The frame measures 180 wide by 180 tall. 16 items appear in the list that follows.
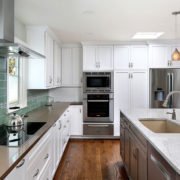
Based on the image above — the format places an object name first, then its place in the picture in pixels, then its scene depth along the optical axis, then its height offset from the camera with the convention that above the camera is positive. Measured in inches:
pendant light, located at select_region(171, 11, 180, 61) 122.1 +20.9
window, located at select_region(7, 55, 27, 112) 120.7 +5.6
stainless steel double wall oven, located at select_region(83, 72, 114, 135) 209.5 -8.5
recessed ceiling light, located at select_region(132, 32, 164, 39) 177.8 +48.3
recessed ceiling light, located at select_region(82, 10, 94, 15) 121.6 +45.1
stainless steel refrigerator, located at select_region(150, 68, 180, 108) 199.8 +6.6
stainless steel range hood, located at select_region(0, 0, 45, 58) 79.1 +23.2
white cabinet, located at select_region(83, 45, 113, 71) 212.8 +33.2
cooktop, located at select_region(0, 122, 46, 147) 74.9 -16.5
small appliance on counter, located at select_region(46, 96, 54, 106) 195.1 -7.7
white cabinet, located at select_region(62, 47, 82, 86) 227.9 +27.2
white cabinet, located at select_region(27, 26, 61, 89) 153.3 +21.9
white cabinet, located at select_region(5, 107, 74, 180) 65.5 -26.2
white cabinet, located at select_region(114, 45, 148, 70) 210.8 +33.9
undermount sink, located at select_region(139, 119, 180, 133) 118.0 -17.2
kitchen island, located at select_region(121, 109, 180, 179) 59.2 -19.2
